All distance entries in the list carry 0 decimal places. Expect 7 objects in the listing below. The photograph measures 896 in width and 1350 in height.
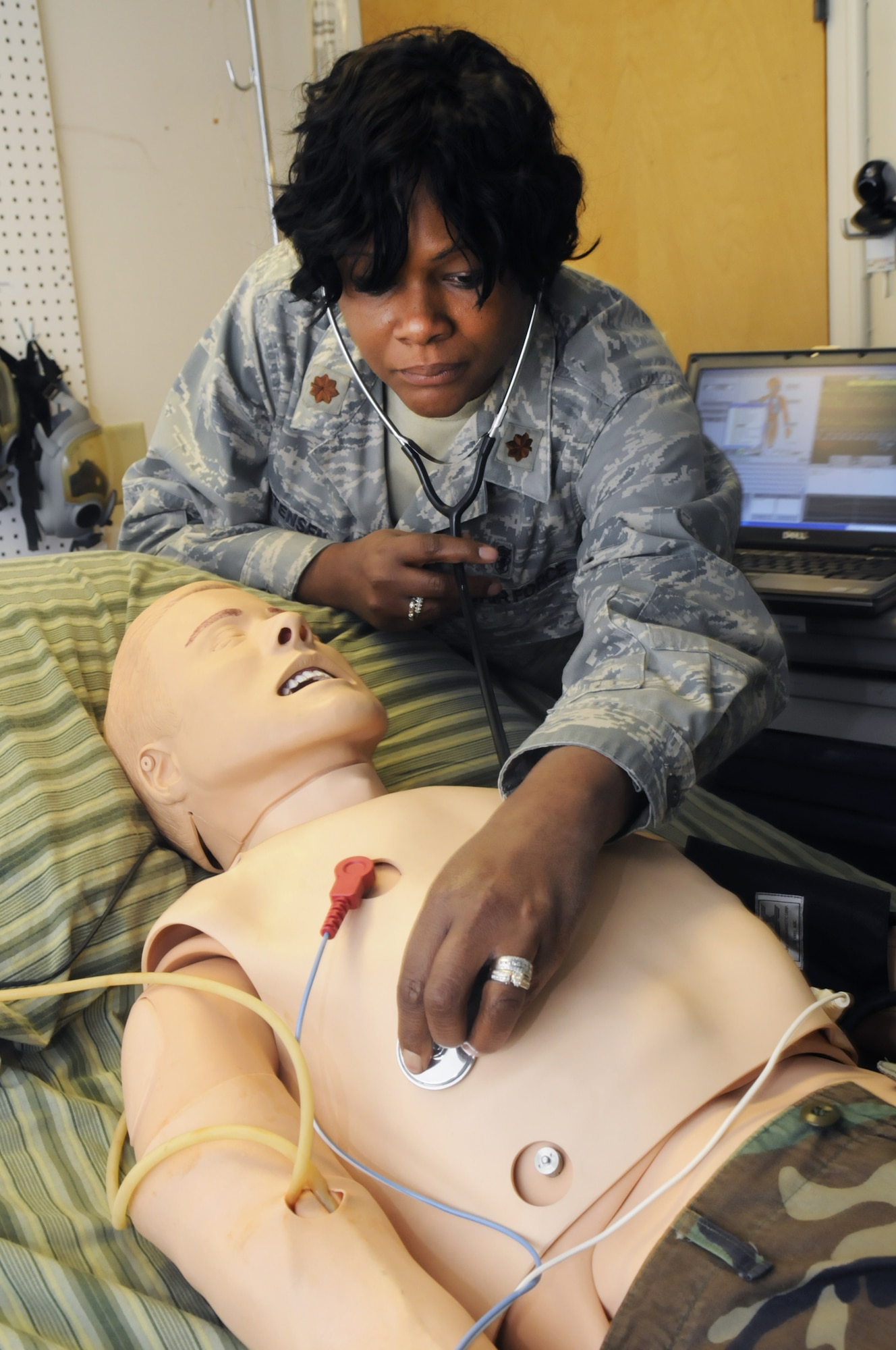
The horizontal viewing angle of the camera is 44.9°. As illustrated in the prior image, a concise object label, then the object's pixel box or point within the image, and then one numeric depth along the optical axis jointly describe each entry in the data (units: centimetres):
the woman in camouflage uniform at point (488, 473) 79
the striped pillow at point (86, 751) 99
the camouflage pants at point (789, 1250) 58
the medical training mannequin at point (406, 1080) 68
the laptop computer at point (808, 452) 186
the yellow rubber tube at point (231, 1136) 69
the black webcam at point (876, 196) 200
